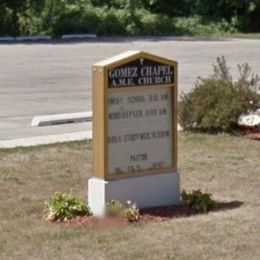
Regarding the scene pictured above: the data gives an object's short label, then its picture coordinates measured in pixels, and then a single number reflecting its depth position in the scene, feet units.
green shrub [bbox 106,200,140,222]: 32.37
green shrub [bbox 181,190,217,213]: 34.06
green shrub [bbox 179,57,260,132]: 51.55
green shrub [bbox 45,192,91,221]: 32.65
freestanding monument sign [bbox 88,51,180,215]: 33.53
